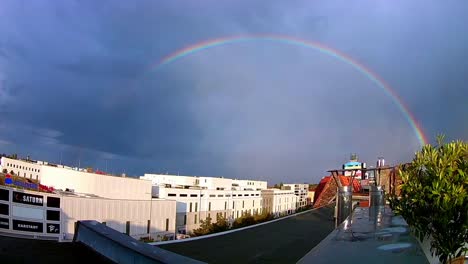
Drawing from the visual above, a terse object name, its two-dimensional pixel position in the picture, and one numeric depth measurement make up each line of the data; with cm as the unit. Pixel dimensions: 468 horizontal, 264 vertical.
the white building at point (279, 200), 11056
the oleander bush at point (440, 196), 451
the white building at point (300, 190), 13548
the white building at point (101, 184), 6756
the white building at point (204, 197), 7506
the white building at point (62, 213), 5522
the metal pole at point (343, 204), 1520
